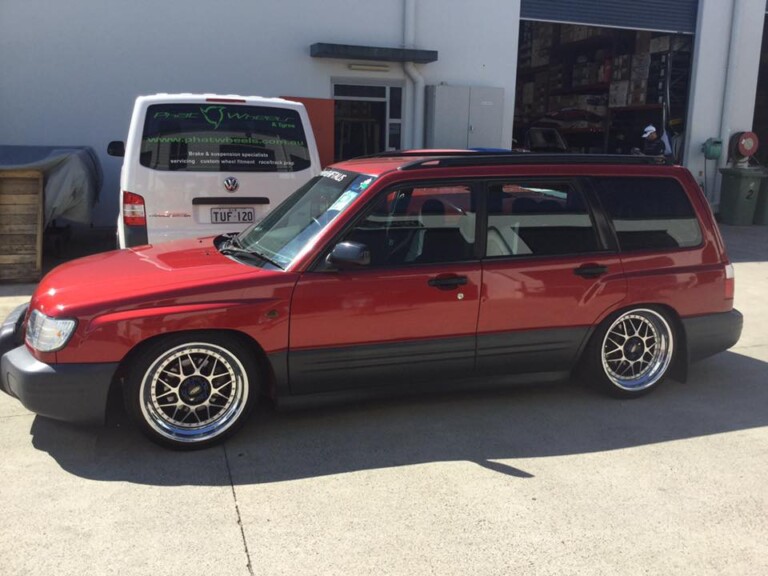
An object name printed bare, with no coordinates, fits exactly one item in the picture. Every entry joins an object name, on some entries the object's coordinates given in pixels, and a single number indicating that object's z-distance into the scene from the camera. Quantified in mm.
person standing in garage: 13047
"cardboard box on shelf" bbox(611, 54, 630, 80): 16859
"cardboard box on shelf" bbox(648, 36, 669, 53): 15047
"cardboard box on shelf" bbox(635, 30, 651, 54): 15727
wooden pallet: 7980
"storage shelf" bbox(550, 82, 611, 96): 18008
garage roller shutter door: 13344
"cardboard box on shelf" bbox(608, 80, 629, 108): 17016
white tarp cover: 8570
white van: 6066
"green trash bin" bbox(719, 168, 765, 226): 13734
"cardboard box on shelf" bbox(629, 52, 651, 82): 15797
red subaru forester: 3656
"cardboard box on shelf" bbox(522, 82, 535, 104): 20809
